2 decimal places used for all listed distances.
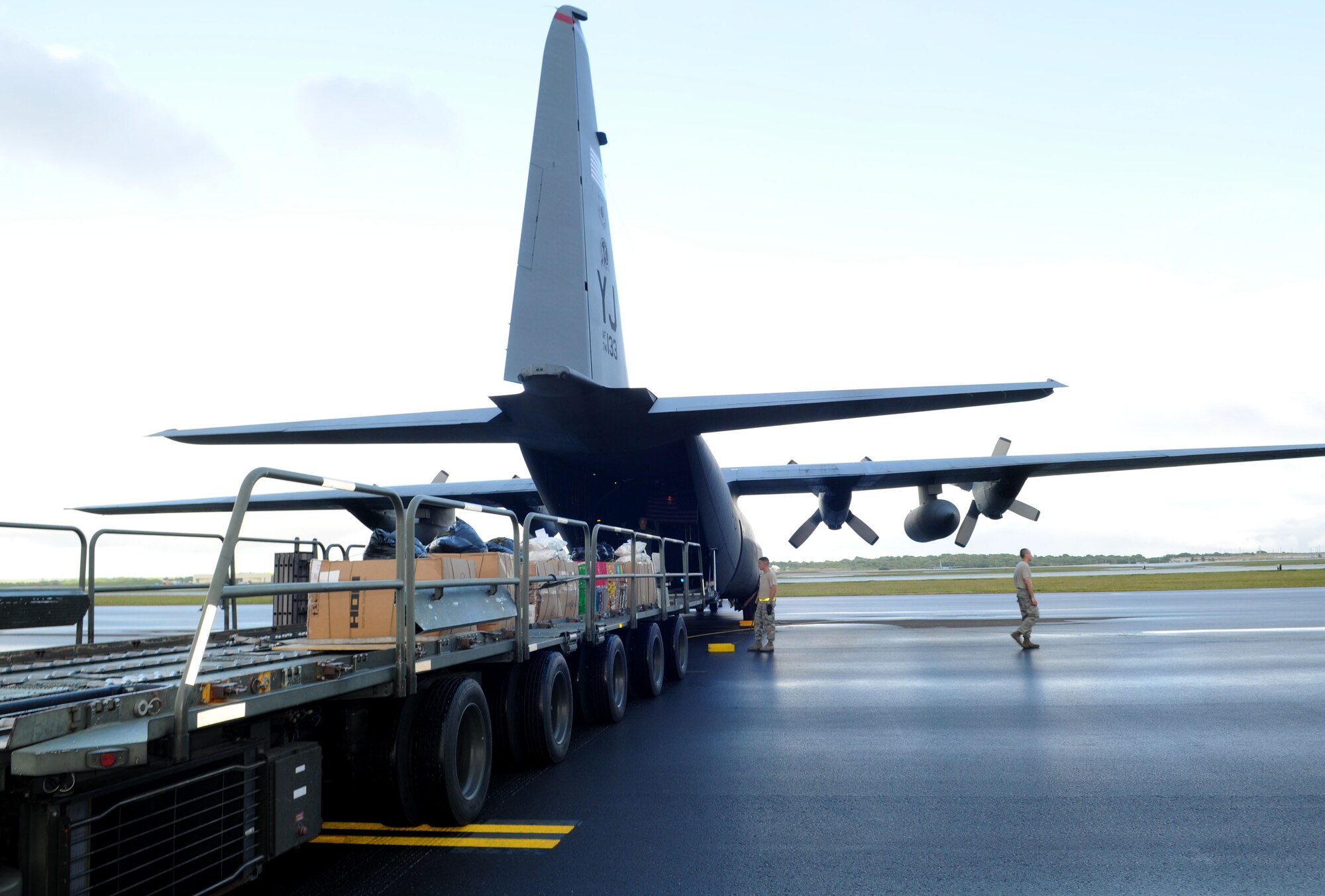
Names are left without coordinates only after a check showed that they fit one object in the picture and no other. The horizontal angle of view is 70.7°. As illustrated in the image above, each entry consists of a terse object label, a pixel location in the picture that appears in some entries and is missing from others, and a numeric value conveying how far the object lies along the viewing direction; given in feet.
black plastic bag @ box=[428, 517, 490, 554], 25.38
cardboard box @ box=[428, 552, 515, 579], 22.84
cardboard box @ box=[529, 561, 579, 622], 28.96
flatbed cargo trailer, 11.03
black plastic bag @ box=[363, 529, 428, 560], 24.08
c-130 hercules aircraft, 40.24
